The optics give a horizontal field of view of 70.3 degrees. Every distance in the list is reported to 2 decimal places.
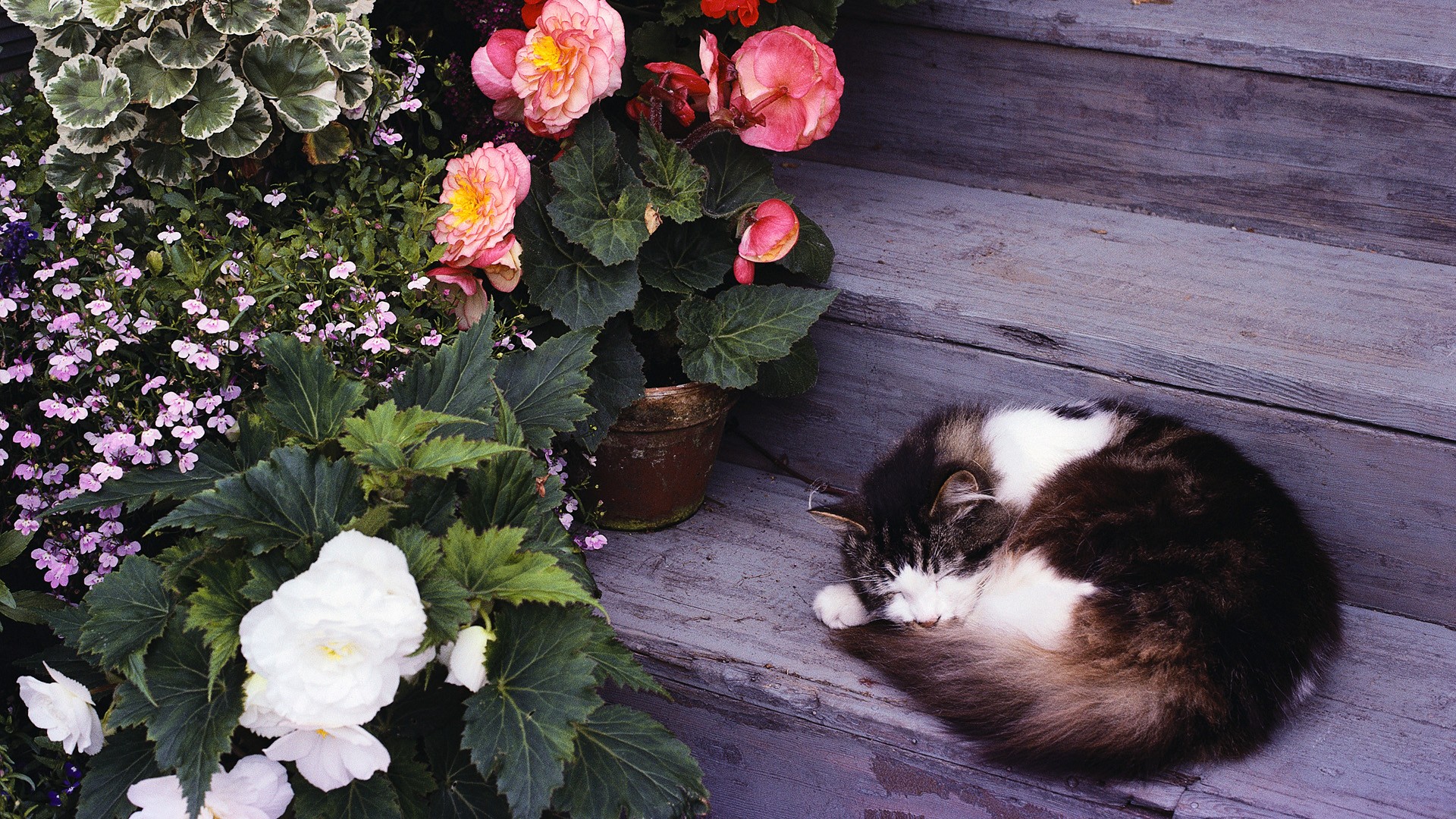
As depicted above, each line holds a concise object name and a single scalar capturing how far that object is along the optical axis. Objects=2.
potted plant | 1.44
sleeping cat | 1.27
